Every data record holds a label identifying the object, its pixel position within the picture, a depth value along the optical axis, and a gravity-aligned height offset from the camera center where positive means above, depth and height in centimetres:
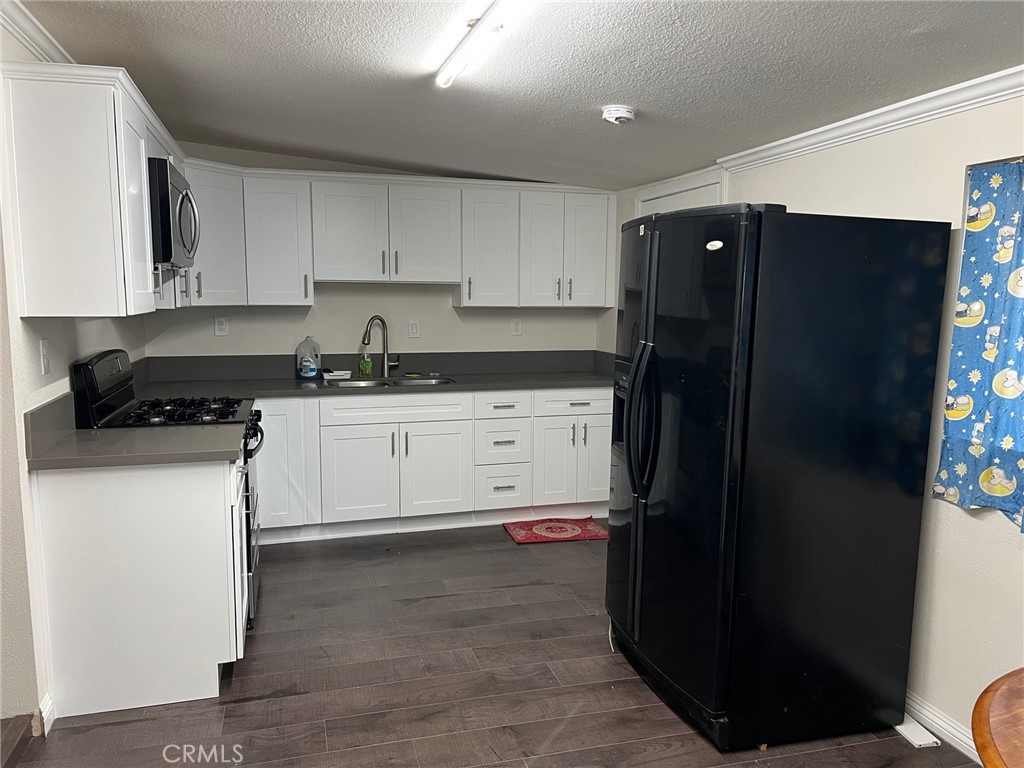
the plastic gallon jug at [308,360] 441 -41
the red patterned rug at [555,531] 425 -138
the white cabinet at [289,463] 398 -93
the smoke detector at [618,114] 284 +70
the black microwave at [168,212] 273 +29
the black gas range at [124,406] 277 -51
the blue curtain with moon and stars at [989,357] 217 -17
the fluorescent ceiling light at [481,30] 200 +76
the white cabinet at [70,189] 220 +30
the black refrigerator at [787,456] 219 -49
